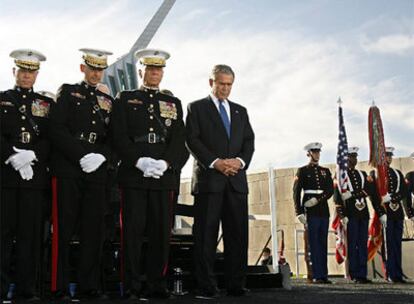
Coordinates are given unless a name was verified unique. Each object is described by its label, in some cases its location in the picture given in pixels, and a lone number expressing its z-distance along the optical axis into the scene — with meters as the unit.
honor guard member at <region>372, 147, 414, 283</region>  7.42
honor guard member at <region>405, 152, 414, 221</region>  7.66
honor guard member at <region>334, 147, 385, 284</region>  7.43
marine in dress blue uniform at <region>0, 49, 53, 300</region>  4.17
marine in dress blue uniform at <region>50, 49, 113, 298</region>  4.21
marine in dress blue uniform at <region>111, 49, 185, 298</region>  4.25
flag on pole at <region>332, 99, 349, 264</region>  7.47
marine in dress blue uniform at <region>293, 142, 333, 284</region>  7.23
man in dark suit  4.52
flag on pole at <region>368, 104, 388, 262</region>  7.44
